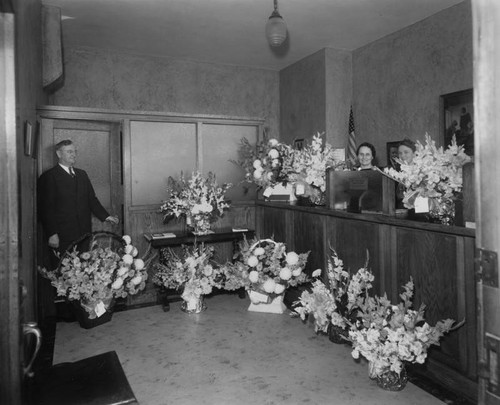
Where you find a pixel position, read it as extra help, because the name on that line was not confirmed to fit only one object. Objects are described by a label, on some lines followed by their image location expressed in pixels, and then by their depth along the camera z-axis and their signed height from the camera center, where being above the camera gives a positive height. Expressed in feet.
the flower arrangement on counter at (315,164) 11.17 +0.91
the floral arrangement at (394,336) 6.79 -2.33
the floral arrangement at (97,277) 10.27 -1.91
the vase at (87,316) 10.37 -2.90
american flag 17.96 +2.43
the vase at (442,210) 7.55 -0.26
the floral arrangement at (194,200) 12.37 -0.01
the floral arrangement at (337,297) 8.48 -2.15
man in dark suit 12.00 +0.02
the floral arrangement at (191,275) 11.19 -2.06
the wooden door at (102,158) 13.52 +1.45
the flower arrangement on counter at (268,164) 12.26 +1.06
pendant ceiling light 11.25 +4.60
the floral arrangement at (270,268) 10.61 -1.82
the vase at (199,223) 12.49 -0.72
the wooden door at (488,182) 3.13 +0.10
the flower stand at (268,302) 11.01 -2.75
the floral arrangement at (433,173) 7.41 +0.43
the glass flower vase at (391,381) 7.06 -3.12
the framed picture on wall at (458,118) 13.96 +2.69
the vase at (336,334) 8.93 -2.95
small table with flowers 11.84 -1.17
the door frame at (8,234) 4.48 -0.34
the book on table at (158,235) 12.16 -1.05
